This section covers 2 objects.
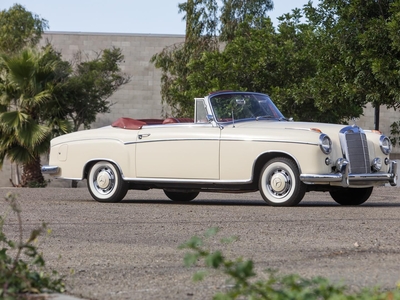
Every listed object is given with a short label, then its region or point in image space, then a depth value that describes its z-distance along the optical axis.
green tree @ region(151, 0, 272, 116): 38.00
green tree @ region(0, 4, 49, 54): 41.79
